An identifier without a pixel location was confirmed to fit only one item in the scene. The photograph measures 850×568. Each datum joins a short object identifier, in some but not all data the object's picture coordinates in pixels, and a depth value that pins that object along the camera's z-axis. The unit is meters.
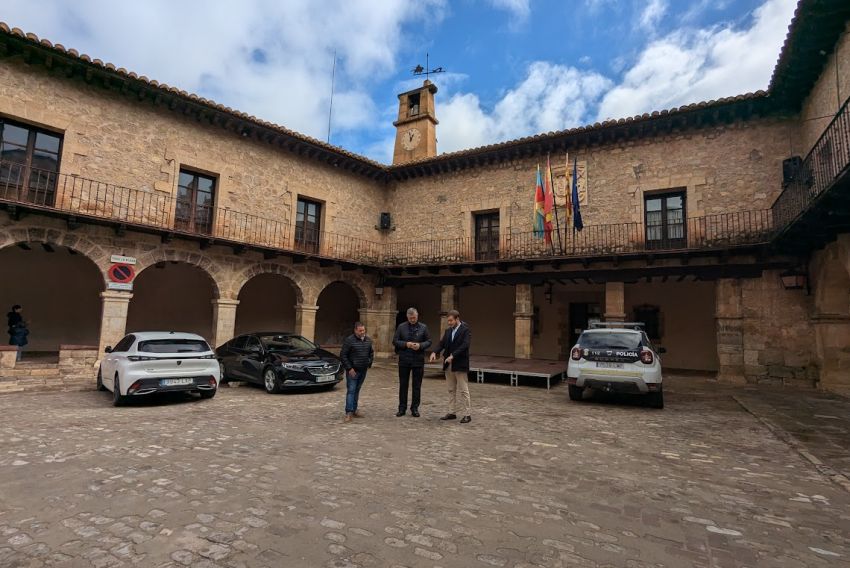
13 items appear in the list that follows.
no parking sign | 10.87
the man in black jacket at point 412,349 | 6.79
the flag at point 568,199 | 12.88
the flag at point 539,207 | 13.20
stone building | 10.12
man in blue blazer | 6.58
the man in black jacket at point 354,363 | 6.72
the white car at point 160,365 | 7.55
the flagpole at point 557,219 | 13.74
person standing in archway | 10.78
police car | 7.74
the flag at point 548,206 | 13.07
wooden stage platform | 11.05
